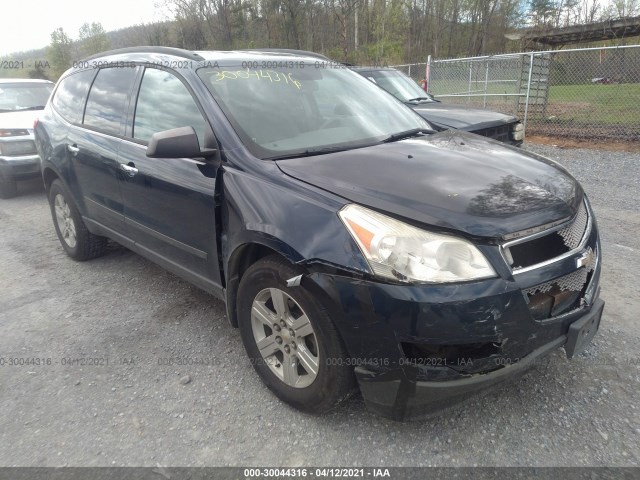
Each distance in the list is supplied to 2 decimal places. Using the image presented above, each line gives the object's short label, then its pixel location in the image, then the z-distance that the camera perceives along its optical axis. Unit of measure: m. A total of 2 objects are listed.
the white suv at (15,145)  7.36
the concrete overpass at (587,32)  12.03
